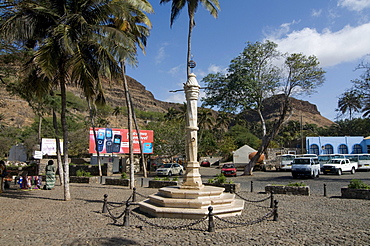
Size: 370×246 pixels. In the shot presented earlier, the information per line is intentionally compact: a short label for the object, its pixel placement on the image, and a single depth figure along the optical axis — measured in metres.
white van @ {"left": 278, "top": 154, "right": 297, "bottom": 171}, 35.00
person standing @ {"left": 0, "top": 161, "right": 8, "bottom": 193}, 14.27
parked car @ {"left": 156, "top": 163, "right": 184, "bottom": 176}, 30.67
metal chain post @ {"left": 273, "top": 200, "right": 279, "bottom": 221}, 8.40
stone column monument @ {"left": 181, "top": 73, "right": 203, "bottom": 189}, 10.23
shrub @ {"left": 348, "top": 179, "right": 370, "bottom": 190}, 12.71
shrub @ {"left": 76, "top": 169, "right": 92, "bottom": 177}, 22.41
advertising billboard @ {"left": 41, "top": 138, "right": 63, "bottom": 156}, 35.66
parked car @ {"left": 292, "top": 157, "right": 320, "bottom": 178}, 23.77
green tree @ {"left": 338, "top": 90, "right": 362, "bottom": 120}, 20.13
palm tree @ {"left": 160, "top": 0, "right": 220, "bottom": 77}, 18.47
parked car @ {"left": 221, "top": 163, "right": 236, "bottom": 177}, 28.72
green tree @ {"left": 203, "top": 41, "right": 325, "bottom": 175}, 25.80
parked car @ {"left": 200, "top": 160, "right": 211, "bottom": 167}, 50.81
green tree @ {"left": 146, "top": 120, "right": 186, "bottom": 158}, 38.53
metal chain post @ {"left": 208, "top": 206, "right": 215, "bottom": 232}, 7.19
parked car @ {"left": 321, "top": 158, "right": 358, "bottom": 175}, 27.45
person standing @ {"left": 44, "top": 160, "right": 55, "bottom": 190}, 15.78
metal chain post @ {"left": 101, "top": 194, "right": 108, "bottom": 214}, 9.58
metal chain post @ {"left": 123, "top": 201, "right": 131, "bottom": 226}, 7.89
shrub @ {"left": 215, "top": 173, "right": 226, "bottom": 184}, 16.08
